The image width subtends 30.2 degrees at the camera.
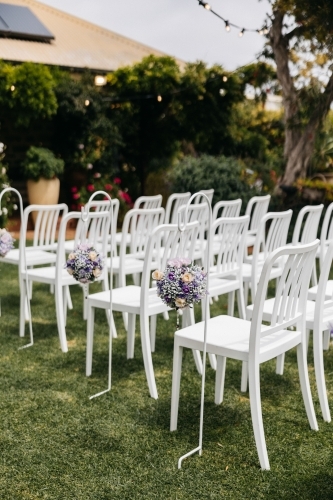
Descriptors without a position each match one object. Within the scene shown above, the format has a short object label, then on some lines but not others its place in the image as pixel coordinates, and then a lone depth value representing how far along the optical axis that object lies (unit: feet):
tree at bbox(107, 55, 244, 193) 37.22
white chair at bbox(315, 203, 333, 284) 15.64
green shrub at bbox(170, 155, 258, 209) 29.30
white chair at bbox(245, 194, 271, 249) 19.07
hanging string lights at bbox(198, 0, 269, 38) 26.76
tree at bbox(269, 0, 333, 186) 29.89
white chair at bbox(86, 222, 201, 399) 11.93
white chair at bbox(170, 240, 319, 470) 9.21
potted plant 34.94
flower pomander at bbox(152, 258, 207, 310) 9.36
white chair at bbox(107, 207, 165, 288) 15.79
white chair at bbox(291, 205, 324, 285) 15.74
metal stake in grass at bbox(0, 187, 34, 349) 14.98
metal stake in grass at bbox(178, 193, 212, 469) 9.36
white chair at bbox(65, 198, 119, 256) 15.38
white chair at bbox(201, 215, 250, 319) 13.51
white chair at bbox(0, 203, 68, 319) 16.85
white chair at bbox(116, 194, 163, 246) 20.17
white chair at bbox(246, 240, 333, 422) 10.84
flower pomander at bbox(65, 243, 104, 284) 12.22
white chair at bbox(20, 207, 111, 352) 14.70
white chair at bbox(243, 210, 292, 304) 14.09
